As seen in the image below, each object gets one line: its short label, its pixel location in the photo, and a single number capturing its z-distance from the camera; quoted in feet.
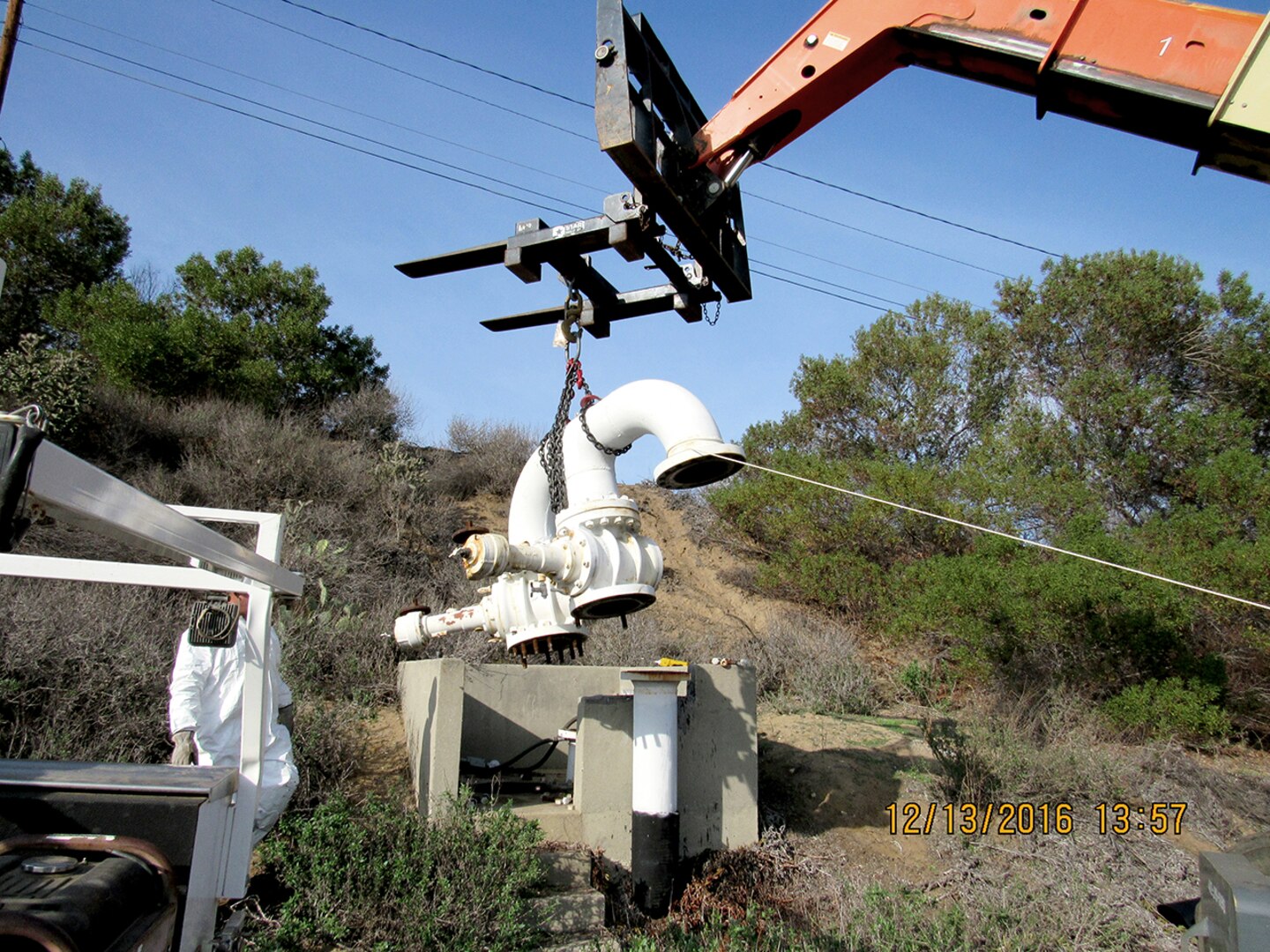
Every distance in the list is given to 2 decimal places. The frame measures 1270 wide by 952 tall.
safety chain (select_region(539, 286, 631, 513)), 15.46
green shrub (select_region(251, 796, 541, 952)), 15.72
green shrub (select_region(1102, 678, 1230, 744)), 32.81
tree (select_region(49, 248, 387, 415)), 55.01
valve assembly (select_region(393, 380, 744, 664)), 13.53
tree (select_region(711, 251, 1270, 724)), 35.40
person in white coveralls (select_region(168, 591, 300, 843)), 16.29
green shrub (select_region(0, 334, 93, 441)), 43.73
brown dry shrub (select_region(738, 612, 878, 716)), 36.52
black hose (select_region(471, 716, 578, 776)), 25.67
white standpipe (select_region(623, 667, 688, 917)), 20.95
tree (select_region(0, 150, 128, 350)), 59.52
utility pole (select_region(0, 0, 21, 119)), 31.86
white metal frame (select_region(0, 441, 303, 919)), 5.98
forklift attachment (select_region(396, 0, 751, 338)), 12.48
